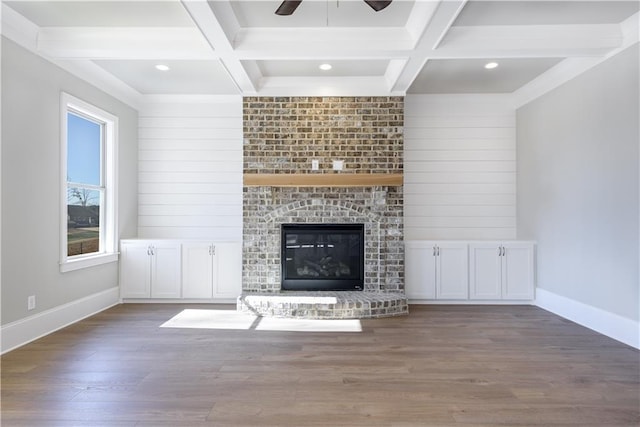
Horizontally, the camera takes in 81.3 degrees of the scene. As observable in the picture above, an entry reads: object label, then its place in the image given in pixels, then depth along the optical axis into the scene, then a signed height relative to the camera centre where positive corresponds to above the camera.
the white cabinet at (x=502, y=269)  4.82 -0.68
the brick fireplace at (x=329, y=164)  4.75 +0.66
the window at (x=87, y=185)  3.93 +0.36
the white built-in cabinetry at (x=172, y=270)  4.86 -0.71
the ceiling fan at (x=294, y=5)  2.35 +1.37
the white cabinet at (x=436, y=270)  4.84 -0.70
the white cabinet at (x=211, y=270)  4.88 -0.71
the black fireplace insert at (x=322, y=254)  4.80 -0.49
